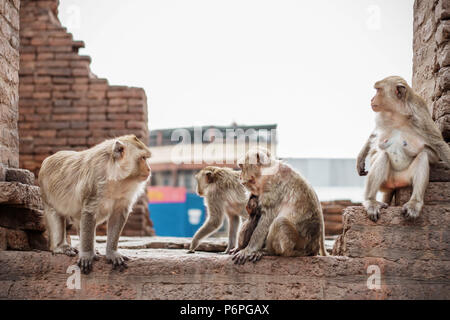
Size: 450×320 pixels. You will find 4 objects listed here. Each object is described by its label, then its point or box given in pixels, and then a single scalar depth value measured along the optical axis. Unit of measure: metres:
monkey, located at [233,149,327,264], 4.11
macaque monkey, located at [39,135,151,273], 4.05
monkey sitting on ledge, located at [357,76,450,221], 4.23
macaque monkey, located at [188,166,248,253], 5.90
